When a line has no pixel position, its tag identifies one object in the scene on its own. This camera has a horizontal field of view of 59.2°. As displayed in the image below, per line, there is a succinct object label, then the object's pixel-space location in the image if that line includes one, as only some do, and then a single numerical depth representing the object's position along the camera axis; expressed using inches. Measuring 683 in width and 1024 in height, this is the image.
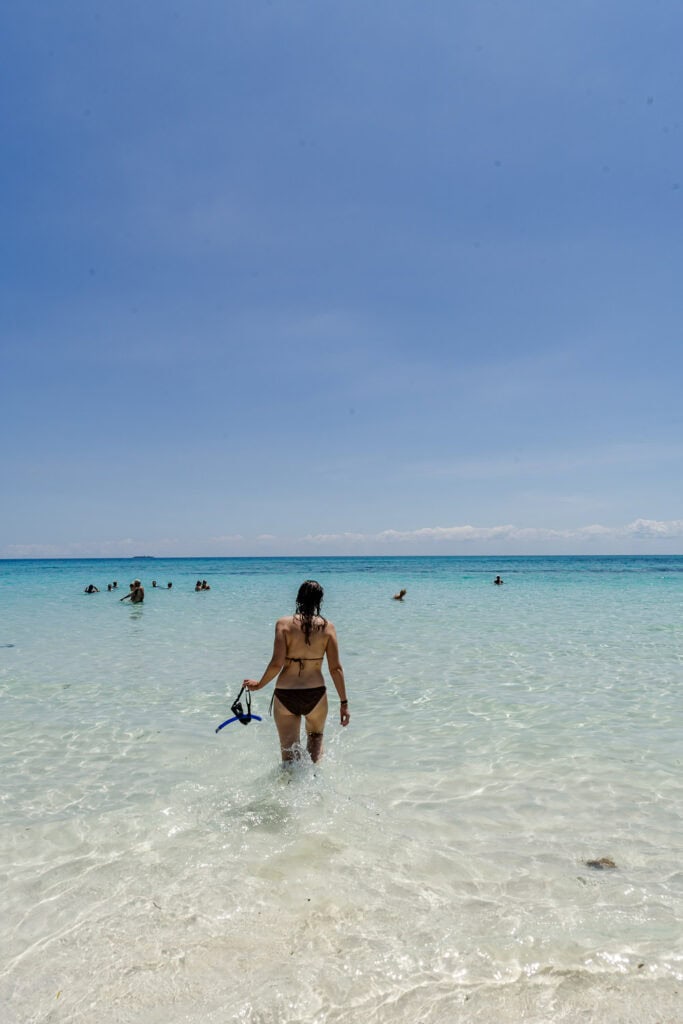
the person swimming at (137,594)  1104.9
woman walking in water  233.8
